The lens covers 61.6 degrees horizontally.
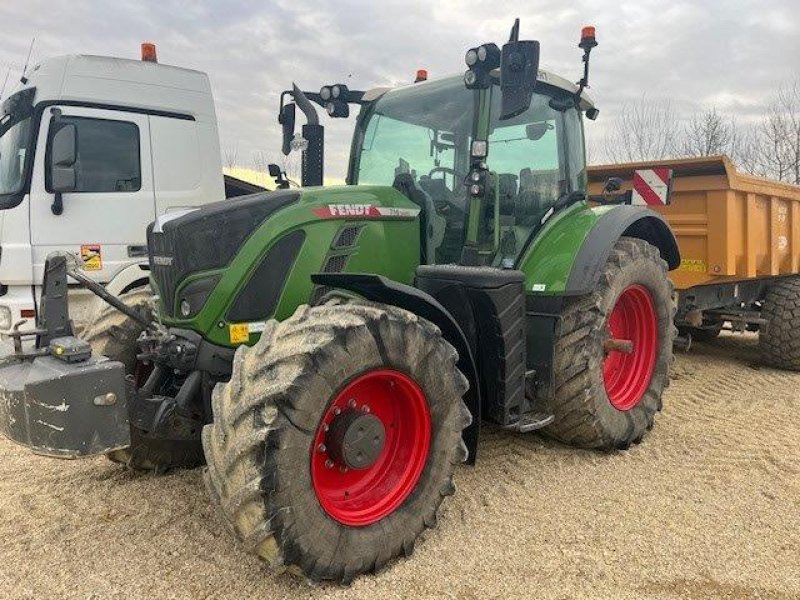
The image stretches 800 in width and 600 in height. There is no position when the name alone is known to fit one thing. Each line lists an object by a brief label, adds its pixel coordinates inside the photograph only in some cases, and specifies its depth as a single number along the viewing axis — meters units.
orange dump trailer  6.10
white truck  5.73
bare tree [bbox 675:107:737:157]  19.19
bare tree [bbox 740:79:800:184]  17.34
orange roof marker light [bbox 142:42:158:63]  6.62
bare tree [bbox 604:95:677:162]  18.95
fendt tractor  2.53
